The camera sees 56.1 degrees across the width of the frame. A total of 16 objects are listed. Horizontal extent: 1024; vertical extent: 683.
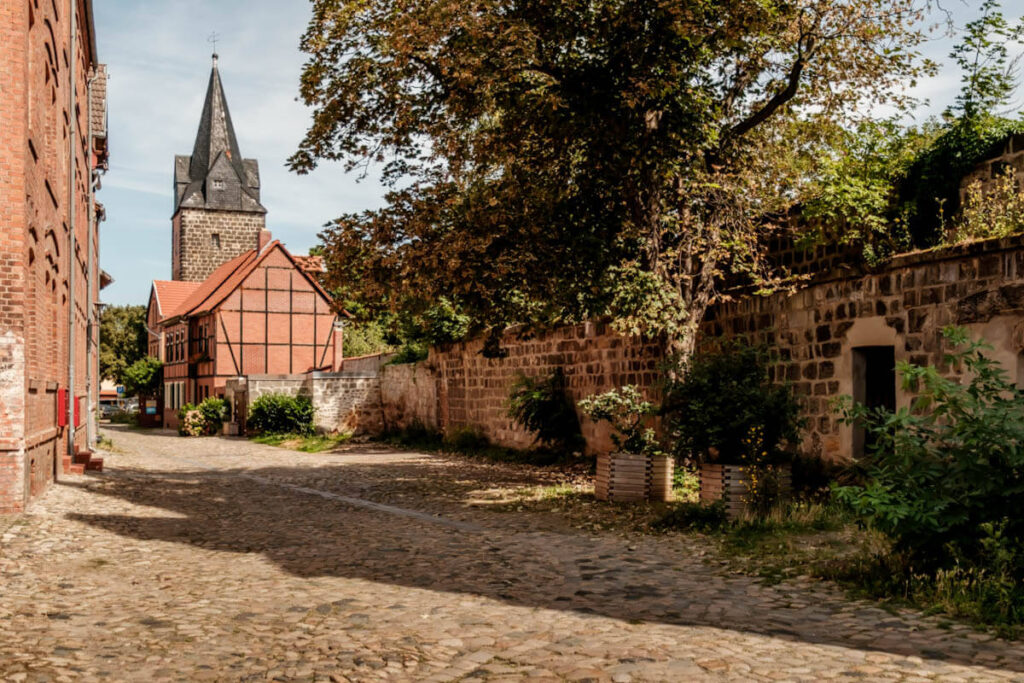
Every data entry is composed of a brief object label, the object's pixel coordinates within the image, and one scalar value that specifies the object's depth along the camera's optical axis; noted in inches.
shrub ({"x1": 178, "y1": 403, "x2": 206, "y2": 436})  1317.7
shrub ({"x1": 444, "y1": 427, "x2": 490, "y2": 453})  833.2
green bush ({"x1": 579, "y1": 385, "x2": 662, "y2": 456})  466.9
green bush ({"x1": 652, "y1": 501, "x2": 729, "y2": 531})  373.6
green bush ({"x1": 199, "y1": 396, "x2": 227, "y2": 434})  1332.4
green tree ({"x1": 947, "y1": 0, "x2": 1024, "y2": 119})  647.8
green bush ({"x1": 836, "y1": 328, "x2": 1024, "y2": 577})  236.1
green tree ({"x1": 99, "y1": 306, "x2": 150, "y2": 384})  2568.9
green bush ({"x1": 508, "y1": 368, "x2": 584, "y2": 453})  692.7
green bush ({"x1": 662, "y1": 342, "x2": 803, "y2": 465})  396.5
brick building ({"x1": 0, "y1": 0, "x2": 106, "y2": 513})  398.0
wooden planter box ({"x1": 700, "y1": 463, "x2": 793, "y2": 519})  384.2
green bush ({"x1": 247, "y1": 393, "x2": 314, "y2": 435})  1164.5
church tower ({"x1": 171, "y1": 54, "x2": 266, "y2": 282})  2425.0
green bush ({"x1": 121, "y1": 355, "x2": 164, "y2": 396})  1919.3
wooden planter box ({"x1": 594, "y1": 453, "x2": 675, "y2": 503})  452.1
